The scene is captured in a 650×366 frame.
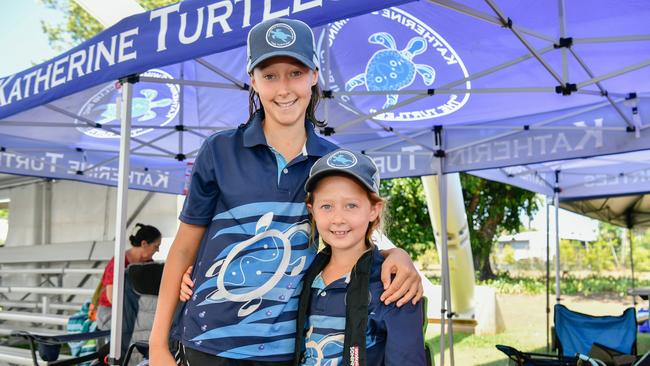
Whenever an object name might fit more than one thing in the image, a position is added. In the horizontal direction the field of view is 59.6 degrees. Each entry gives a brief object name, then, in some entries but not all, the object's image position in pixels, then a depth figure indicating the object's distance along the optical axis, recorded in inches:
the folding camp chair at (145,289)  130.7
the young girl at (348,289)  50.3
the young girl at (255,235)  50.2
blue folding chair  214.7
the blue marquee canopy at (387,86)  108.6
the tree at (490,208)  571.5
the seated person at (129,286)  146.3
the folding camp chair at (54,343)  139.0
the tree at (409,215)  538.0
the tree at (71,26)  925.8
